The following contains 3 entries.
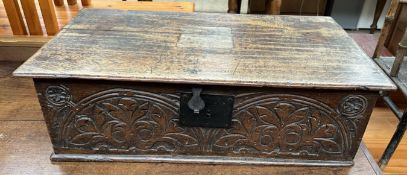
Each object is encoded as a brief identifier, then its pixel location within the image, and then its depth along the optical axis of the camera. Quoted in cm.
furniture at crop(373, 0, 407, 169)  94
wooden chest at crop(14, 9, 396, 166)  68
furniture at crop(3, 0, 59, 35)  119
